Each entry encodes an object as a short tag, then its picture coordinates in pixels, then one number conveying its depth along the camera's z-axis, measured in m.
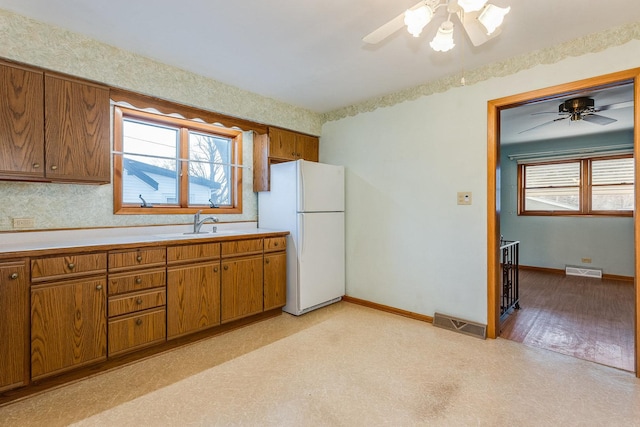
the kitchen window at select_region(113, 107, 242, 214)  2.74
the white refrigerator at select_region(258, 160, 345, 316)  3.21
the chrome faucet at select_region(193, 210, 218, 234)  3.00
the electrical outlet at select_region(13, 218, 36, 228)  2.14
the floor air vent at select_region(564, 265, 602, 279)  4.98
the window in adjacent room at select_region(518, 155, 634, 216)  4.92
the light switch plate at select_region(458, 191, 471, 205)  2.81
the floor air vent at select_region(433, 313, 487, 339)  2.71
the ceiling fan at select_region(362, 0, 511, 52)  1.38
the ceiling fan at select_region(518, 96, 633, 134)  3.15
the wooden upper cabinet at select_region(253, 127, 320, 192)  3.48
